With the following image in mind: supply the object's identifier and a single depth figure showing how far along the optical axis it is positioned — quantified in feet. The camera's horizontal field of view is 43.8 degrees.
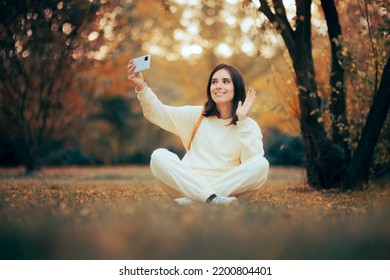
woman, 13.75
